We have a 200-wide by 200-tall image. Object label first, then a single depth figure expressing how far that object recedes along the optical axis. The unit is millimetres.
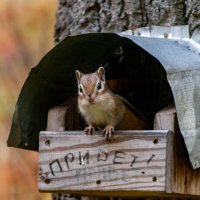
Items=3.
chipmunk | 7898
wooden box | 7570
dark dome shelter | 8461
